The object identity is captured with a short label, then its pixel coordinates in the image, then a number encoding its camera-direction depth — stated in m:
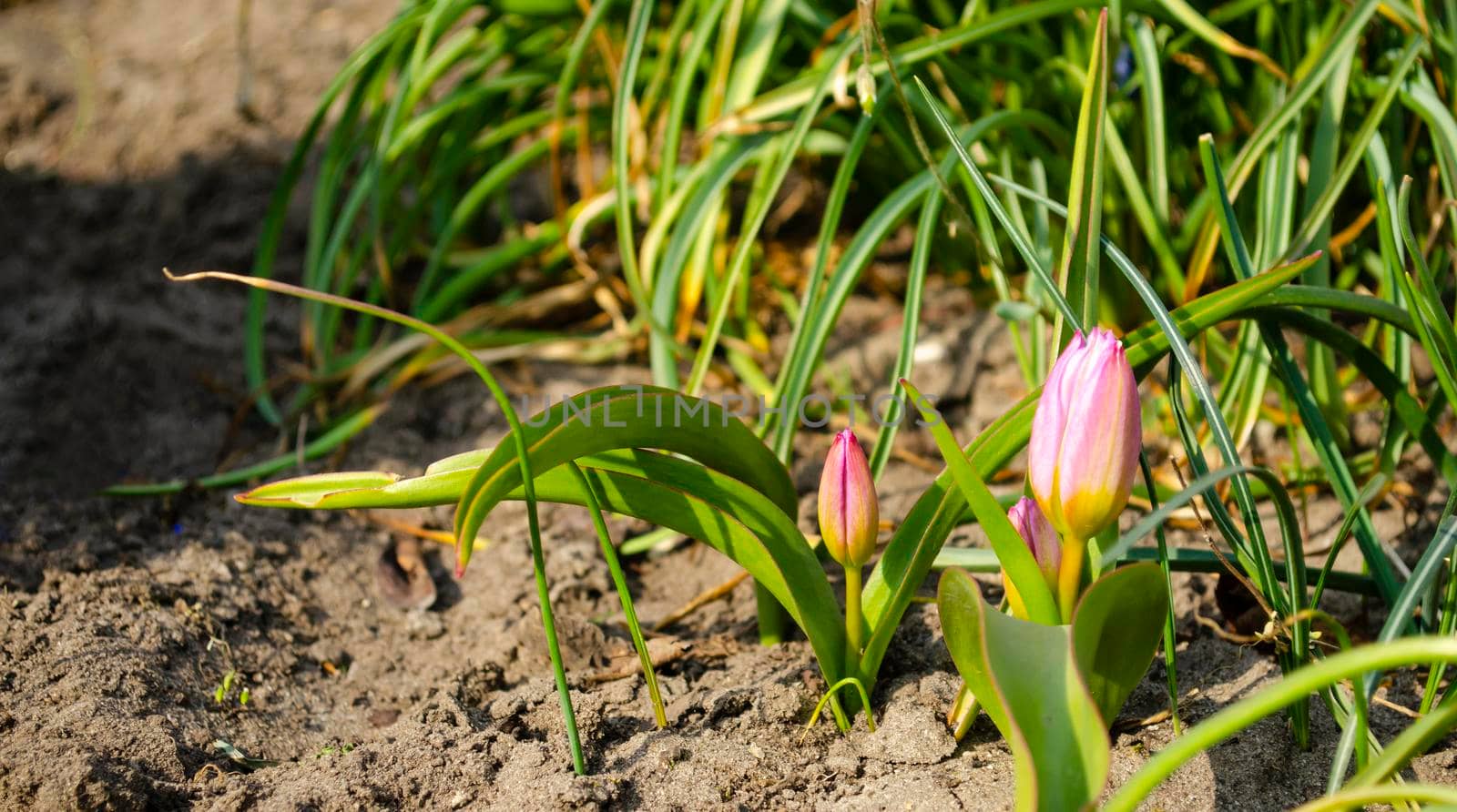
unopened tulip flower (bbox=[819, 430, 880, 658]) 1.12
